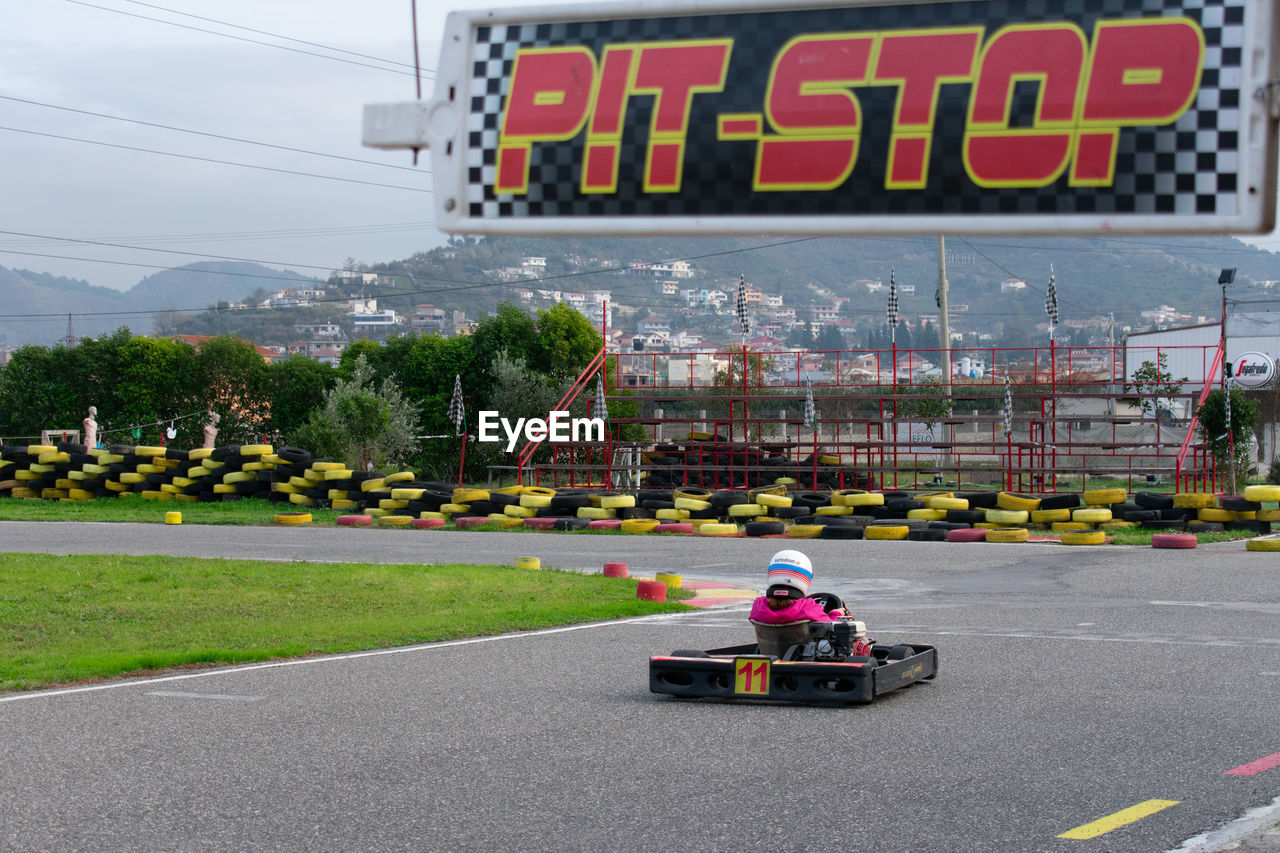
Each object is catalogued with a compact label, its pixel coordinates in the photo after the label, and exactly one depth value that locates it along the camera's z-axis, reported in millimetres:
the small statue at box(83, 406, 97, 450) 32344
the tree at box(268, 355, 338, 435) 42156
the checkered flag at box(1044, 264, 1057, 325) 33809
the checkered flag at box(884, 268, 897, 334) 37125
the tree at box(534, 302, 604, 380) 42094
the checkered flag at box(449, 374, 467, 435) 31047
